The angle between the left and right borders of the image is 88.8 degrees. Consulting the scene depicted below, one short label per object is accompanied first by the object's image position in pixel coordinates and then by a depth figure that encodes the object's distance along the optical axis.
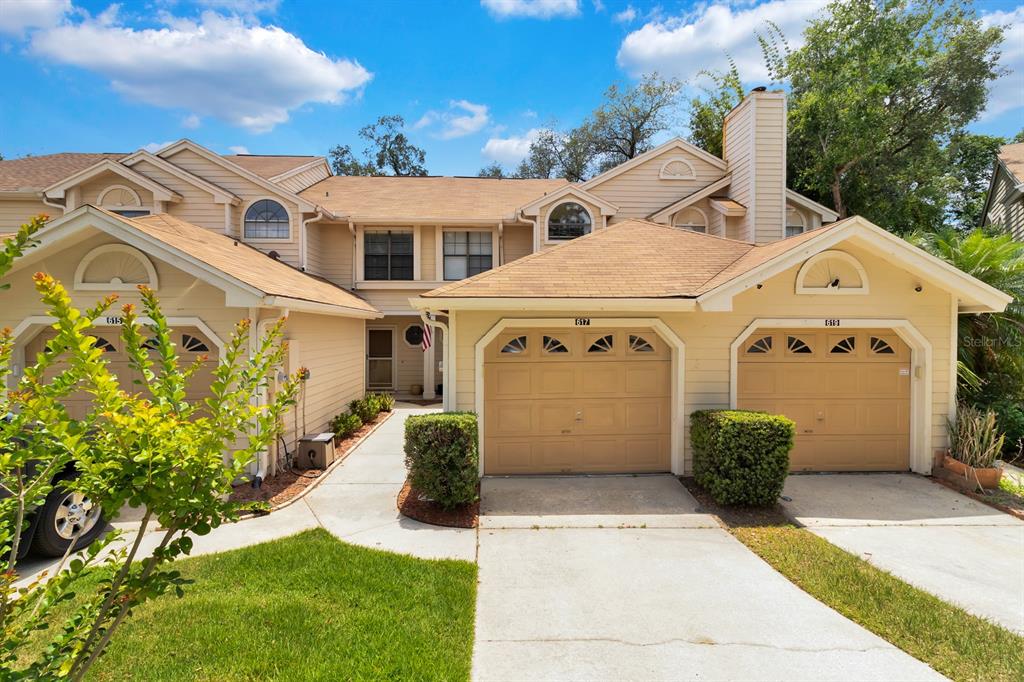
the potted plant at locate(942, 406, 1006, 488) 7.78
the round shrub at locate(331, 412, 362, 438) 11.09
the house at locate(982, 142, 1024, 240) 19.44
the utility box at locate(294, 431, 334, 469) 9.07
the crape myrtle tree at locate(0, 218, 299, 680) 2.04
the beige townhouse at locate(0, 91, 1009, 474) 7.93
